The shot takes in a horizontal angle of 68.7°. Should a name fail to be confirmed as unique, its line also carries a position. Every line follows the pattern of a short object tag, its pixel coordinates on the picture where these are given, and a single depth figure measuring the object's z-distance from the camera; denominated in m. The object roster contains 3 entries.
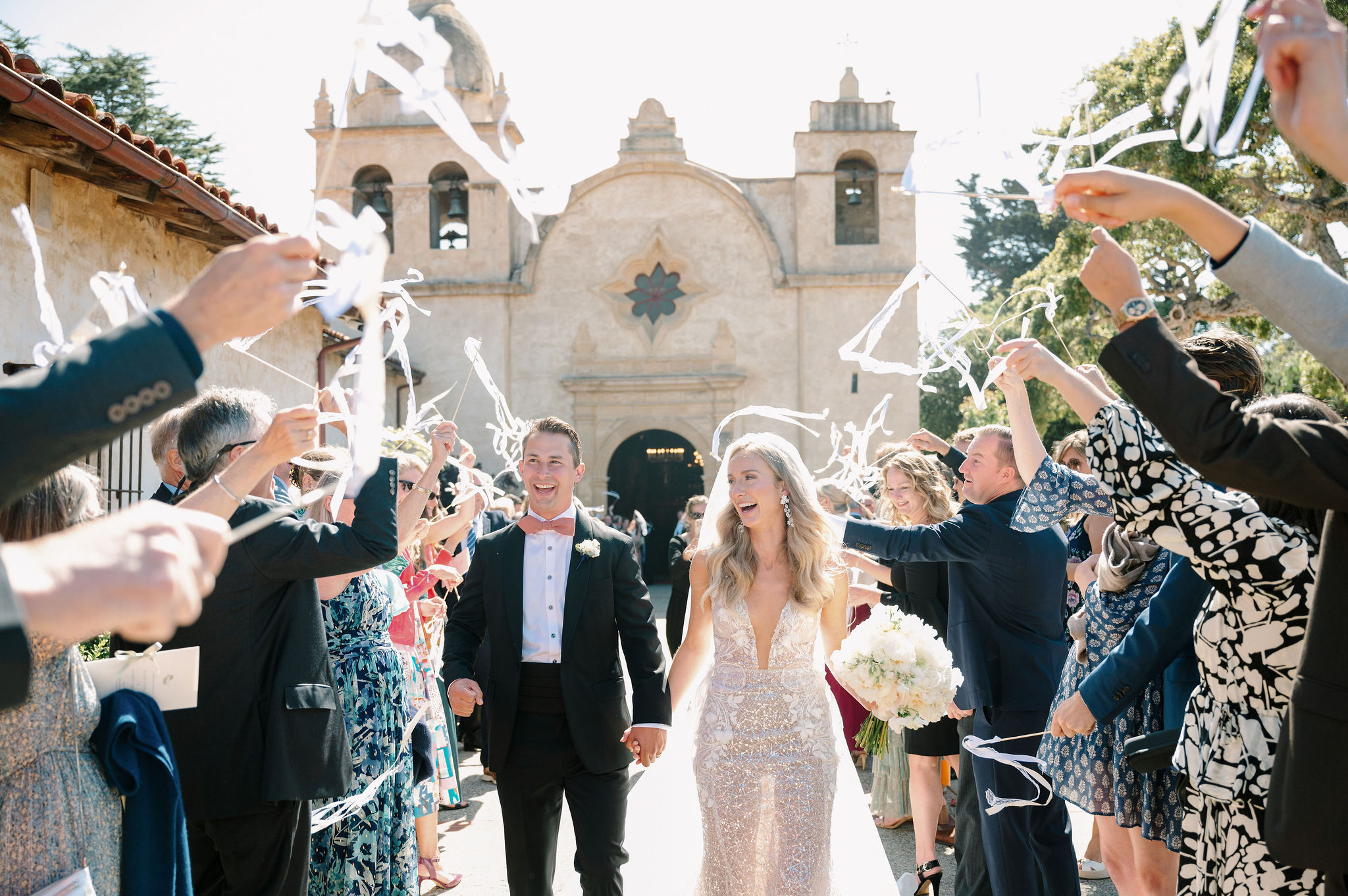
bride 3.93
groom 4.14
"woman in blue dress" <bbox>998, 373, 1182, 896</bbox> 3.47
